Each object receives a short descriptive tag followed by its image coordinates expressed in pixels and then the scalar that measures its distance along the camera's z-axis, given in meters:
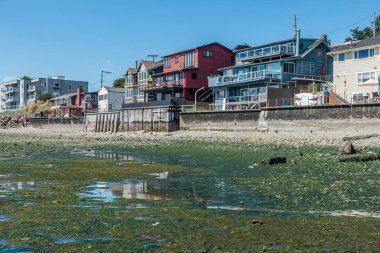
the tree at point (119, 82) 129.05
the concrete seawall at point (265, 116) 38.42
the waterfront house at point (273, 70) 62.53
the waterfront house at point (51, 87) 158.75
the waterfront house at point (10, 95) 169.50
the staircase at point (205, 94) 79.38
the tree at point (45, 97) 147.00
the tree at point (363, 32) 93.25
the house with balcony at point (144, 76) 89.94
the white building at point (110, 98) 105.00
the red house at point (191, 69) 79.56
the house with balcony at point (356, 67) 48.22
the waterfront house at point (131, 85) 97.81
